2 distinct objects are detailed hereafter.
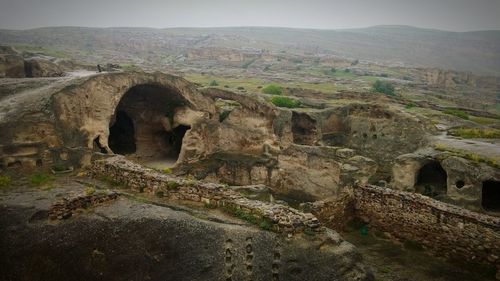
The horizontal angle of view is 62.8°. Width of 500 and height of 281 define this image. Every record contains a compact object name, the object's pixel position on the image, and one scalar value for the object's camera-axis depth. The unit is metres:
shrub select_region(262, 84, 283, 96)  40.69
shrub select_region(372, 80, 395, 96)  55.56
